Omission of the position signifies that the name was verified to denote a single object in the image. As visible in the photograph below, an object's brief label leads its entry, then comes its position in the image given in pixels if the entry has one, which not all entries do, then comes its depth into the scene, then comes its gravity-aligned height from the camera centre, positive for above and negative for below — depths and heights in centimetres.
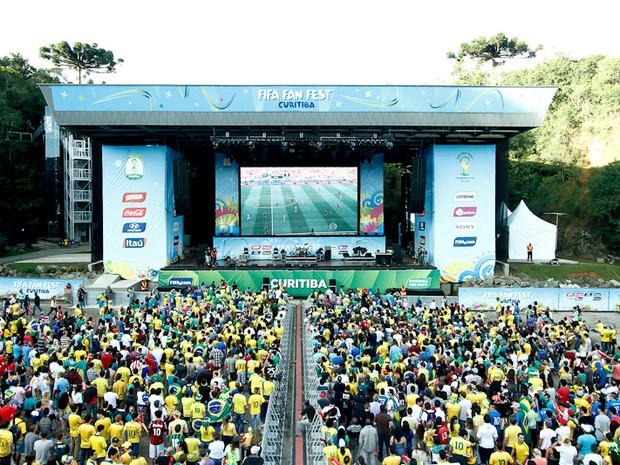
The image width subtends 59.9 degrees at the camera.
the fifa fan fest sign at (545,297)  2173 -324
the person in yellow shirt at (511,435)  809 -328
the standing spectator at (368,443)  848 -357
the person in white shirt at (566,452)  748 -326
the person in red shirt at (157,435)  848 -346
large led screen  3098 +102
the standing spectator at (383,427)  881 -343
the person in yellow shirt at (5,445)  805 -343
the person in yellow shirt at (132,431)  825 -329
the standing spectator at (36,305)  2010 -329
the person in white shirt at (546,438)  797 -328
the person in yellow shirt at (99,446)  780 -332
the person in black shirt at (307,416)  912 -338
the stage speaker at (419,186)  2802 +164
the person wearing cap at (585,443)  772 -325
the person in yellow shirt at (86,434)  830 -333
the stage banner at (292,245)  3072 -158
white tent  3072 -101
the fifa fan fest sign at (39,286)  2347 -300
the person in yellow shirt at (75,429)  855 -335
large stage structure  2584 +240
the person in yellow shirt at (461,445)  779 -330
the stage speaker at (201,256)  2828 -204
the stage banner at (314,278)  2491 -281
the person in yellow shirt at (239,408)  938 -334
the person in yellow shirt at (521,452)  793 -347
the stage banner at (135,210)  2809 +41
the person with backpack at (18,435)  854 -348
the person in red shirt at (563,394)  980 -322
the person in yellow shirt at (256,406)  967 -340
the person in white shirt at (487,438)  834 -342
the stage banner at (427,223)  2869 -31
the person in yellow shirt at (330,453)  734 -322
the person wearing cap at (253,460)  644 -292
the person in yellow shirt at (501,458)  737 -330
